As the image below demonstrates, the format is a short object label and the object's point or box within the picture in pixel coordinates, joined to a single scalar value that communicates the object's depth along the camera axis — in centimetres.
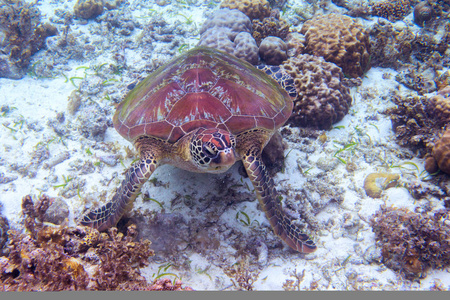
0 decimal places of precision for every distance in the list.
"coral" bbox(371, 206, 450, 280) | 242
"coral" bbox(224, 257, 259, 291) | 226
